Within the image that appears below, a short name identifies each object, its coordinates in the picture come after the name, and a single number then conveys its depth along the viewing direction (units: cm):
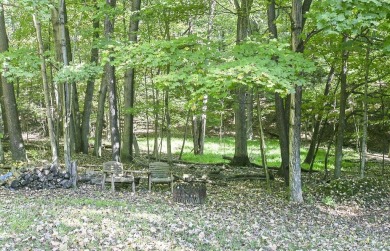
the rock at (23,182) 925
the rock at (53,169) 958
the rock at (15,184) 920
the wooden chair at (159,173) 984
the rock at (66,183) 958
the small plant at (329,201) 931
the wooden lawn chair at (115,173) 961
